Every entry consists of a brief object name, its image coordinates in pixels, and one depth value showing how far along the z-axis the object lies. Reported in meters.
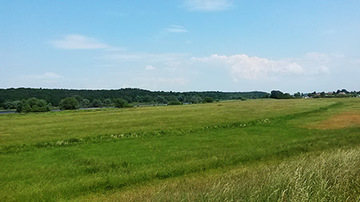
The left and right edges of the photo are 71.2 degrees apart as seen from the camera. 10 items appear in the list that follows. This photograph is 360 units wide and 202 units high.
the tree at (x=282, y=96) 195.00
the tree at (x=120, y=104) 139.46
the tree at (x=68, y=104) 131.12
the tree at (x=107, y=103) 163.62
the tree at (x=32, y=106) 115.06
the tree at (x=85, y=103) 158.27
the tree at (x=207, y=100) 176.62
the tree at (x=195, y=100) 188.15
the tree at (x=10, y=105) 135.32
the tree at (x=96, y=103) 162.56
